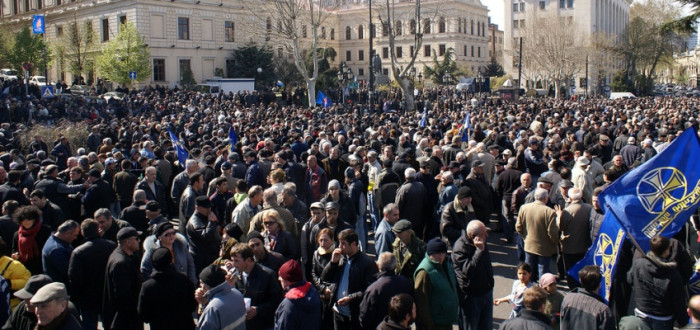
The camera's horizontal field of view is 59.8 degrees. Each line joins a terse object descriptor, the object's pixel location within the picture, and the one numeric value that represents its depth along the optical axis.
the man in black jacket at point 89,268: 6.02
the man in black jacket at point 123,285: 5.66
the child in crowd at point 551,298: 5.22
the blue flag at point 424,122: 19.48
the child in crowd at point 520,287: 5.53
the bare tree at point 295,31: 37.47
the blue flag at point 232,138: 15.53
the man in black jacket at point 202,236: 6.93
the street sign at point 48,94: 28.59
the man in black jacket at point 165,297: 5.10
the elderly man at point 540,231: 7.57
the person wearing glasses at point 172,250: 5.96
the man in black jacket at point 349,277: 5.52
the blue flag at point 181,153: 12.27
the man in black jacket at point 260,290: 5.36
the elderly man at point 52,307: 4.39
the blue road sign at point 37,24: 37.12
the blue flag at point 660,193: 5.70
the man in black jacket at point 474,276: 5.99
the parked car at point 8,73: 44.37
